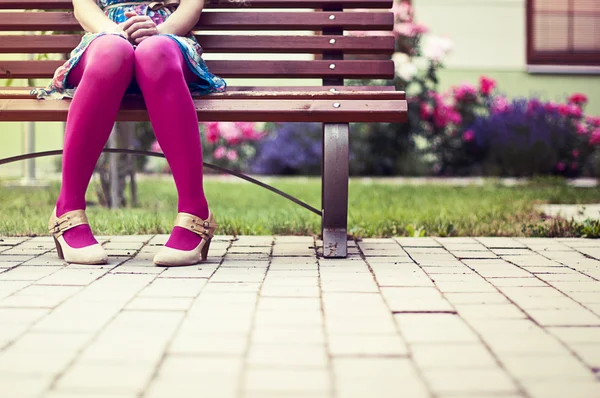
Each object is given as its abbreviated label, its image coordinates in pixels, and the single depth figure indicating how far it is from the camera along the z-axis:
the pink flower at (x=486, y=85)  14.67
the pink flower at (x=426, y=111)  13.99
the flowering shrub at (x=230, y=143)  14.21
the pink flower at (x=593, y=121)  14.24
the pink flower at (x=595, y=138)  13.71
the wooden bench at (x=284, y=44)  5.31
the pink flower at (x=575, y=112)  14.15
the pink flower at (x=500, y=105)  14.45
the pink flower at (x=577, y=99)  14.30
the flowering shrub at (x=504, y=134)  13.50
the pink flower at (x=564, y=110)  14.11
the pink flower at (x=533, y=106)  14.26
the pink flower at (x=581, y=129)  14.01
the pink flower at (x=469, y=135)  13.91
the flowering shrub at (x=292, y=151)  14.02
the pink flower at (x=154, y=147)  14.33
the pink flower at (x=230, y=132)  14.21
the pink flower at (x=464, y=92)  14.61
